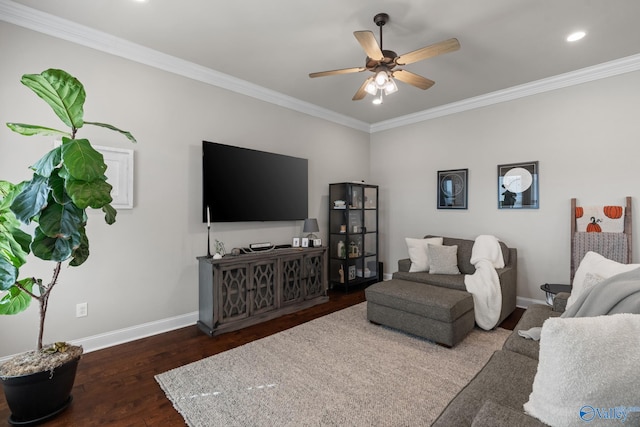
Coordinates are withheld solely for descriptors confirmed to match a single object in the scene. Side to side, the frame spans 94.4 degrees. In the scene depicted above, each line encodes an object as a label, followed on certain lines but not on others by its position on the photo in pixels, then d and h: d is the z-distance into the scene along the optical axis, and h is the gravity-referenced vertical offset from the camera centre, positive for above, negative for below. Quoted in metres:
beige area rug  1.80 -1.22
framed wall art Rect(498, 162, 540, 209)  3.67 +0.33
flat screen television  3.24 +0.33
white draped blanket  2.98 -0.82
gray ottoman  2.62 -0.93
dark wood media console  3.00 -0.84
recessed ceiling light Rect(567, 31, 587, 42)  2.58 +1.55
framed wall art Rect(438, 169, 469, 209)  4.27 +0.34
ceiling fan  2.08 +1.17
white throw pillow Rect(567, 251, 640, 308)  1.82 -0.37
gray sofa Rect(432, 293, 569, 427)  0.94 -0.76
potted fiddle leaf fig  1.63 -0.04
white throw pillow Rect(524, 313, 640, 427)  0.84 -0.48
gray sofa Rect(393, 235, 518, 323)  3.20 -0.76
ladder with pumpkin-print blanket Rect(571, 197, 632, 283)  3.04 -0.22
